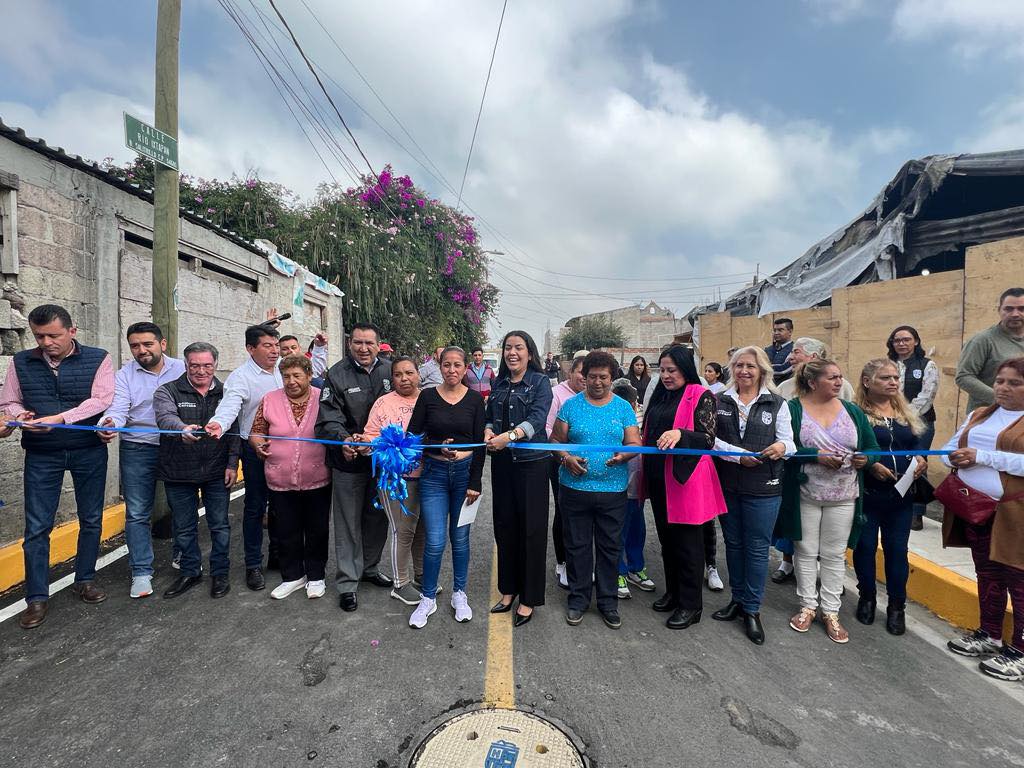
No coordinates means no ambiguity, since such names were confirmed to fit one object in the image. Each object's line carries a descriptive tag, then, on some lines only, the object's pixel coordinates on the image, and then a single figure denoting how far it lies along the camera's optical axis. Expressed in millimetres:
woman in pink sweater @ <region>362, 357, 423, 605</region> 3520
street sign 4457
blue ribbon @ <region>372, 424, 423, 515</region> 3178
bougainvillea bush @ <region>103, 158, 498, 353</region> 12875
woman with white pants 3217
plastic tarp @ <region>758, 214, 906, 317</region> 7004
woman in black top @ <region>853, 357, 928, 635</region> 3242
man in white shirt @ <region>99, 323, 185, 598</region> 3635
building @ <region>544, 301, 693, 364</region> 48125
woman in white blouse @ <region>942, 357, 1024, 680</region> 2730
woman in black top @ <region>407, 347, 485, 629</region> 3297
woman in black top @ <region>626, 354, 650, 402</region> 5593
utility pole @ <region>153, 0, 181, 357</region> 4969
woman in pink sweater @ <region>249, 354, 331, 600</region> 3598
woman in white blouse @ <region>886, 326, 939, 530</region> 4605
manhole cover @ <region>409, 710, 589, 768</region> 2109
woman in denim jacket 3291
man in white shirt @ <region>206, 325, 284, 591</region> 3830
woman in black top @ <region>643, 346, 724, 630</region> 3217
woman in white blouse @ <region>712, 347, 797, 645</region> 3199
